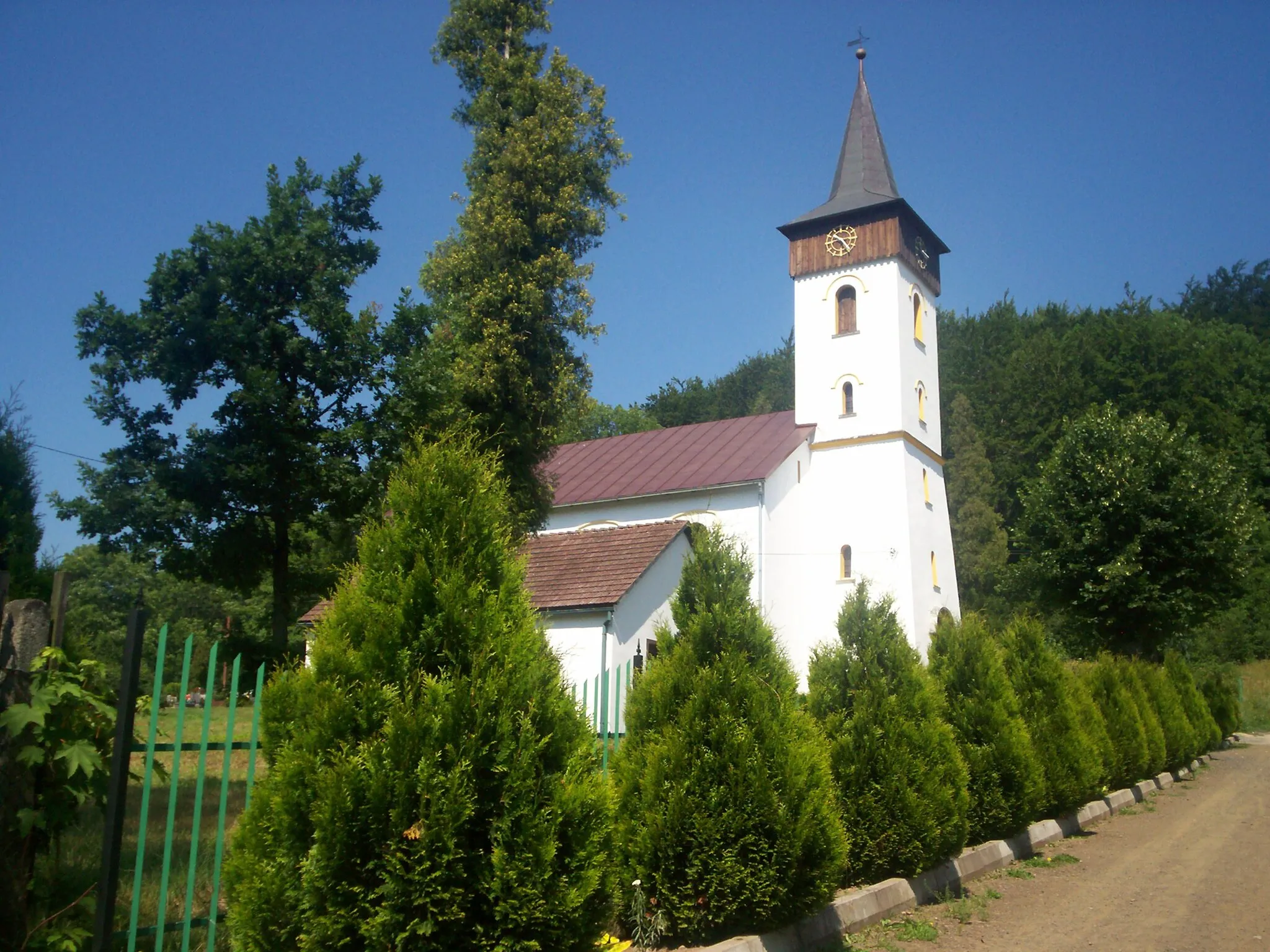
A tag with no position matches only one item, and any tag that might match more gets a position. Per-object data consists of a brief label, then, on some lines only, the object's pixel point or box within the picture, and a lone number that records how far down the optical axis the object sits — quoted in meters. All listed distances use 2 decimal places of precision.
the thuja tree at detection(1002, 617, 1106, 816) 10.48
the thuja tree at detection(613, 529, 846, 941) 5.43
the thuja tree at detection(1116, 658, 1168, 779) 14.63
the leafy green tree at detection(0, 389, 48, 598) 5.77
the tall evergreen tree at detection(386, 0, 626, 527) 14.70
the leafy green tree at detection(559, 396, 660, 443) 56.00
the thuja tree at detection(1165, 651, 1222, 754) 18.28
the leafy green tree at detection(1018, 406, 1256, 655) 22.20
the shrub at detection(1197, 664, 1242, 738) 21.83
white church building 26.69
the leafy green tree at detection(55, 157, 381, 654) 10.60
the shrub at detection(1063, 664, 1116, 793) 12.03
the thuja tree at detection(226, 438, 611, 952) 3.68
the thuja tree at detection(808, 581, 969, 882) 7.24
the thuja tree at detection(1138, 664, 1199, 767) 15.87
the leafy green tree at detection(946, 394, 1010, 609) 41.34
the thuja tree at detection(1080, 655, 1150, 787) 13.28
